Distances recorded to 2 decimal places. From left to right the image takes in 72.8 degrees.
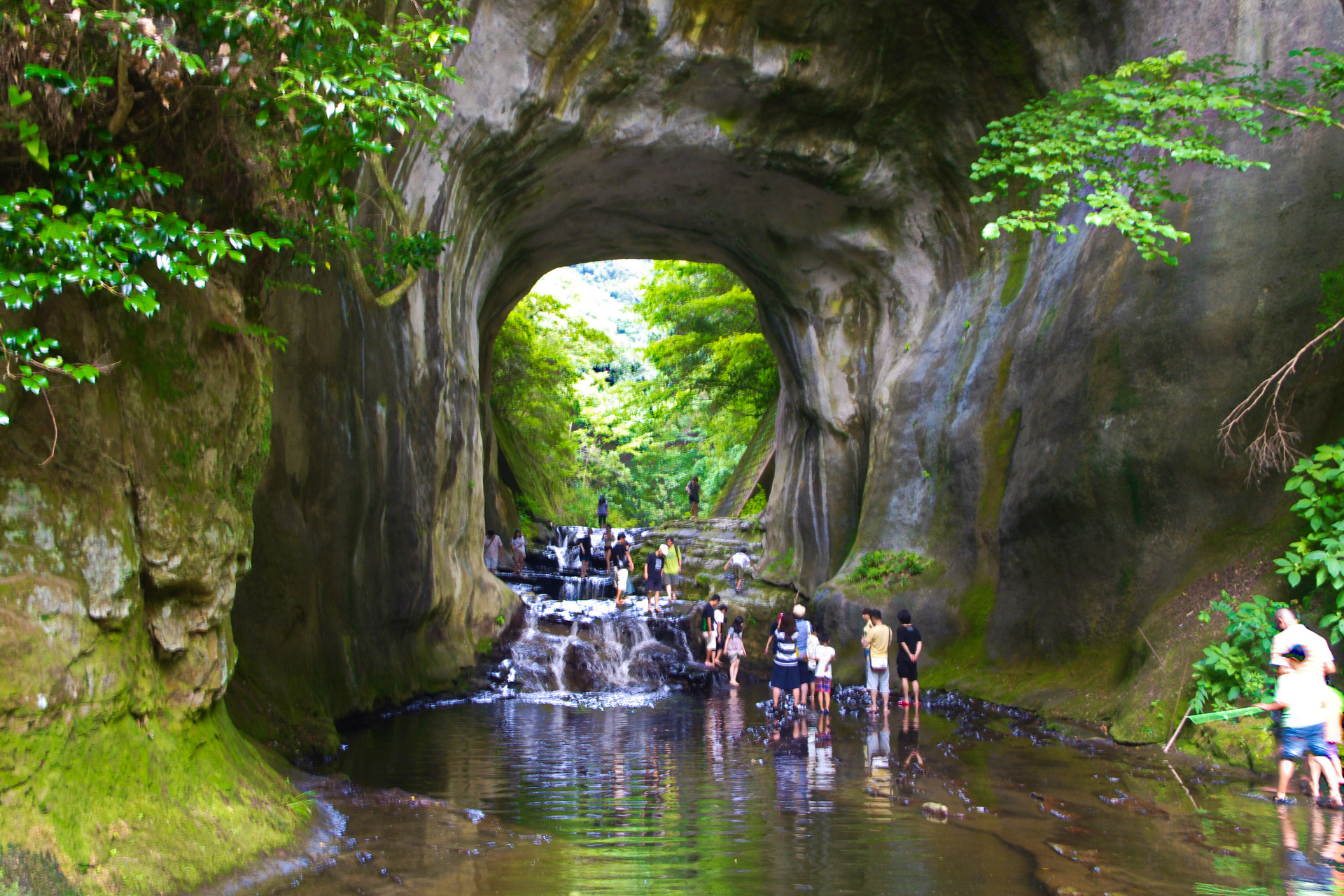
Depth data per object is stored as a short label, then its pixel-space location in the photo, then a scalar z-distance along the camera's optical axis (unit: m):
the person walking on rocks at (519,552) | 23.00
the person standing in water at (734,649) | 14.96
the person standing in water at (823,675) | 12.29
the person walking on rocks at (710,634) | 16.00
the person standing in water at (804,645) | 12.26
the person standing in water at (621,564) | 19.34
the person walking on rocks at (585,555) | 21.39
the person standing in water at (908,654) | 12.23
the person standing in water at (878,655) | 12.06
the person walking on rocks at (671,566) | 19.58
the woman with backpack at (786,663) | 11.93
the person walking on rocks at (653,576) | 18.62
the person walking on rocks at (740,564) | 21.12
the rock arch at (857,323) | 10.16
